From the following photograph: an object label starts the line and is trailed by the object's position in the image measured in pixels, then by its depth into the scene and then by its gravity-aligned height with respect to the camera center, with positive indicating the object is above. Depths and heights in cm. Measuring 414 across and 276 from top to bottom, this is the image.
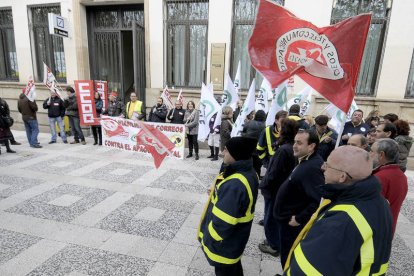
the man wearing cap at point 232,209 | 194 -97
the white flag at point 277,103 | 448 -37
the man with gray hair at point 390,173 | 239 -79
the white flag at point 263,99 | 623 -43
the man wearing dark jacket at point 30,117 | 805 -140
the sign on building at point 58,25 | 871 +163
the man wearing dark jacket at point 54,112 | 871 -130
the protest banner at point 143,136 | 391 -124
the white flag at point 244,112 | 538 -65
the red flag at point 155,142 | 388 -98
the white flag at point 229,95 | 618 -37
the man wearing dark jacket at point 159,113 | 790 -108
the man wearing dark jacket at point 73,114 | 868 -133
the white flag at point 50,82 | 877 -32
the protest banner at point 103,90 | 918 -53
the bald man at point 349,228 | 124 -69
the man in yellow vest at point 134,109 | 819 -105
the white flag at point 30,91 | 845 -63
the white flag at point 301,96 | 648 -34
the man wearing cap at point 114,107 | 841 -102
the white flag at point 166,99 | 818 -68
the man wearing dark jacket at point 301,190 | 234 -97
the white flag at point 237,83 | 675 -8
